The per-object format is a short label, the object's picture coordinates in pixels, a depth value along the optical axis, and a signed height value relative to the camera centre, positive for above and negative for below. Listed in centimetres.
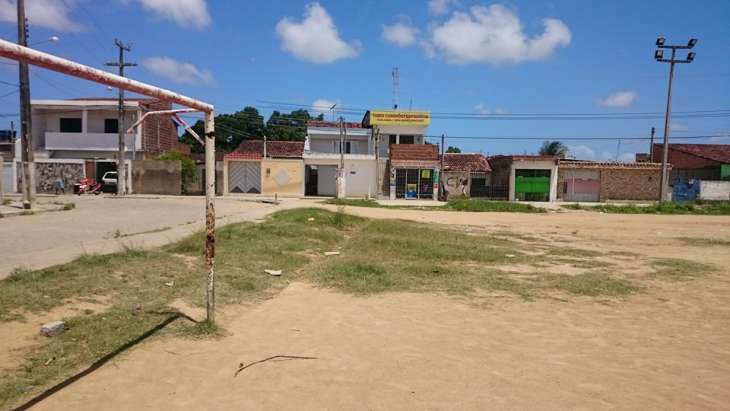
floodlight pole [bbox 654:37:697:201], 3312 +794
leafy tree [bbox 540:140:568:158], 5225 +359
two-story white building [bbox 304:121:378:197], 3975 +131
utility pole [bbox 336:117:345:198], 3750 -9
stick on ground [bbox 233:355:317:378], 418 -164
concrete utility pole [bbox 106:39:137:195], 3216 +130
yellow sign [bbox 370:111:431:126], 4275 +524
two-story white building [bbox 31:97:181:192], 3616 +274
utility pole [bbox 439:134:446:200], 3834 -1
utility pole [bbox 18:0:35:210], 1834 +207
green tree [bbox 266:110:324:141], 6581 +629
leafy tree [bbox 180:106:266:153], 6562 +613
